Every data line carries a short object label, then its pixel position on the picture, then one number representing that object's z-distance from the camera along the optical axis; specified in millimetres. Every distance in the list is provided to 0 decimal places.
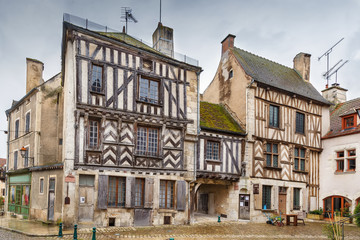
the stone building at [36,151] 12617
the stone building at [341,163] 16297
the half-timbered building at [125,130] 11297
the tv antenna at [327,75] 22047
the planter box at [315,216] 16828
